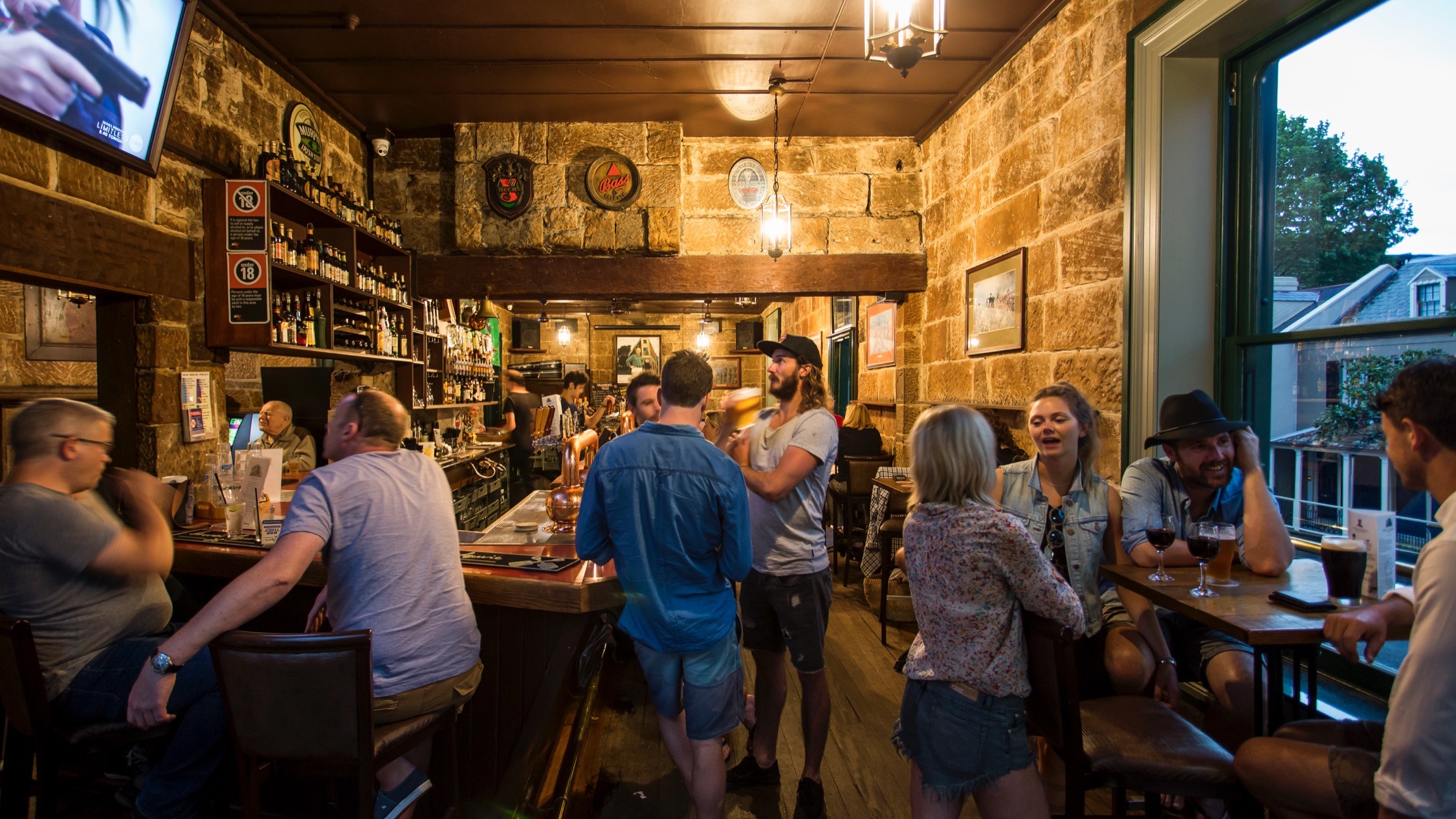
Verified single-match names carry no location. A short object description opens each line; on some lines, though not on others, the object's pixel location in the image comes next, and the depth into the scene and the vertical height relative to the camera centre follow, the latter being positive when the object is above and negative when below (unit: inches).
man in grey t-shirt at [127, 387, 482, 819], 67.1 -19.3
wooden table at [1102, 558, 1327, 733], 63.9 -22.2
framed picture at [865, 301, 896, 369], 257.9 +22.5
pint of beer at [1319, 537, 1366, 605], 69.1 -17.5
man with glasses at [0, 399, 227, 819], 73.5 -21.6
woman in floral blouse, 64.5 -22.3
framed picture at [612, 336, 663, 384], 528.7 +31.0
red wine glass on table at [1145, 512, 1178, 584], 80.6 -17.1
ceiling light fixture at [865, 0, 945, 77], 88.4 +47.0
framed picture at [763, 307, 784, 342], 462.0 +48.0
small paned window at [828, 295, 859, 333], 322.4 +40.1
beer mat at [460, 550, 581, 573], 92.7 -23.0
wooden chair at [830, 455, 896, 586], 226.5 -29.4
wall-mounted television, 93.4 +49.1
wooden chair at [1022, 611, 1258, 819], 64.4 -35.2
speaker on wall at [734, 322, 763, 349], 527.8 +46.4
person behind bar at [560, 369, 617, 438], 267.4 -4.3
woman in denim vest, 88.8 -15.3
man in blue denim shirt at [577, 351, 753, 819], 77.4 -18.6
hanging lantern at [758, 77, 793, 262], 211.5 +51.6
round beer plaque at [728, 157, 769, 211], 229.9 +70.5
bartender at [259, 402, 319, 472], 168.6 -10.7
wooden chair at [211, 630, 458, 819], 60.4 -27.5
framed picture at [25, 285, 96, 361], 183.8 +18.8
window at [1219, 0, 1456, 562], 87.4 +21.7
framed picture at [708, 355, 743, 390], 534.0 +18.2
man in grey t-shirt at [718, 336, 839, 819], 96.6 -27.1
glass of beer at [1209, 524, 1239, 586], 78.7 -19.4
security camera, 215.3 +80.1
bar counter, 87.8 -35.7
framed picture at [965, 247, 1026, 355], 164.6 +22.8
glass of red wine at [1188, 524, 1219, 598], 76.4 -17.0
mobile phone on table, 68.8 -21.3
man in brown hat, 85.0 -16.8
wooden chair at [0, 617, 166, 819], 68.1 -36.5
